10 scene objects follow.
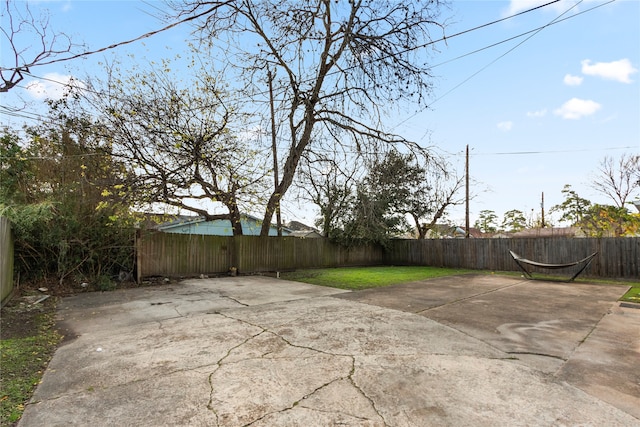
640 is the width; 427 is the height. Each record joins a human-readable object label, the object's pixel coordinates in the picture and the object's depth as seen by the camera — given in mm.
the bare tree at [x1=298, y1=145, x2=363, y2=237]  11758
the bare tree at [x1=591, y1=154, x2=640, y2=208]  16969
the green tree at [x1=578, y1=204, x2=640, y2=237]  9820
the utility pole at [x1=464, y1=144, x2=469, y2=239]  15758
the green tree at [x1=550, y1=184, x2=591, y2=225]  22859
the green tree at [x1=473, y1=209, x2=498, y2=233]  32000
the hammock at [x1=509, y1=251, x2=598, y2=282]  8472
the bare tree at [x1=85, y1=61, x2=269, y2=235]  6809
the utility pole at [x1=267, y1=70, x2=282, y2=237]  7637
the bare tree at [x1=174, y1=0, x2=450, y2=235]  6094
